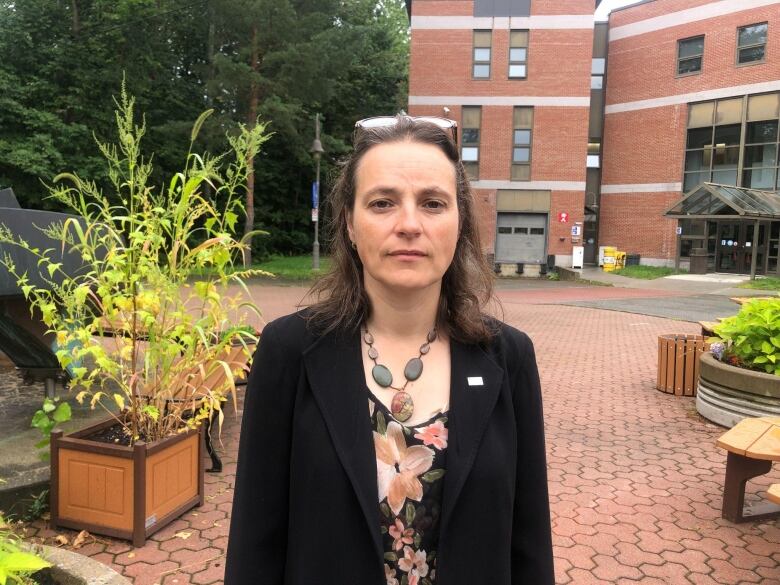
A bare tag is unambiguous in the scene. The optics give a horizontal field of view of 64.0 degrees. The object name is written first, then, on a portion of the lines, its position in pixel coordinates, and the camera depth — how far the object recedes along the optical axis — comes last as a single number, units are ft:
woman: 4.80
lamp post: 75.56
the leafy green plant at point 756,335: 19.15
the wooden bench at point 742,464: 13.16
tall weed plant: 11.37
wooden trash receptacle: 24.73
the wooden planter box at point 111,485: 11.21
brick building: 98.07
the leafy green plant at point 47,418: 11.89
